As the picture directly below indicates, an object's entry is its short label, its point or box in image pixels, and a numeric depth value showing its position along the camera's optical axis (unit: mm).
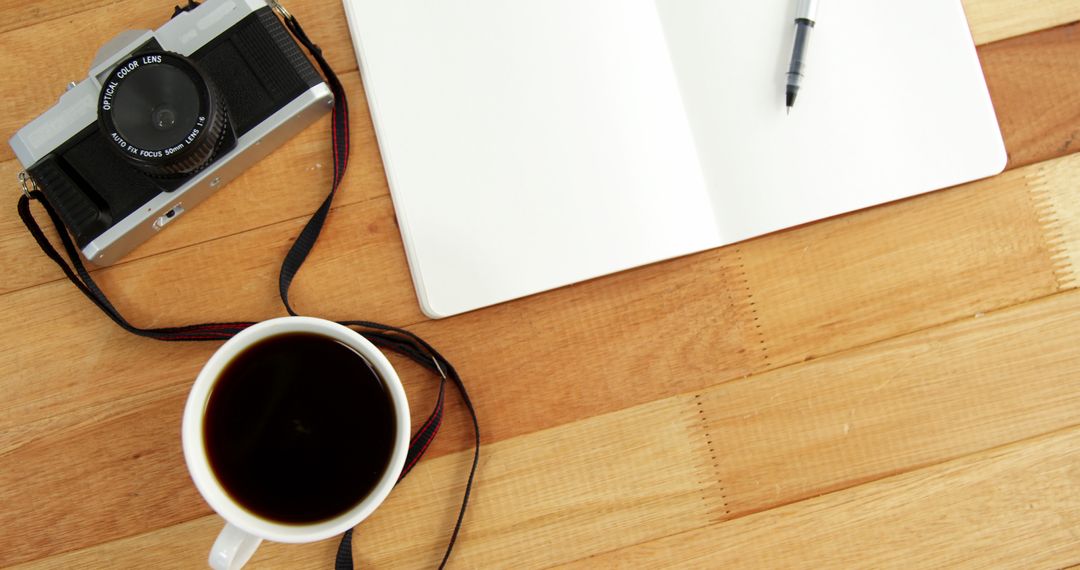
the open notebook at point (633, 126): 513
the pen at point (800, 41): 517
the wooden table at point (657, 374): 511
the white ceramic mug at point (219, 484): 399
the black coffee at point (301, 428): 433
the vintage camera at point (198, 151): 477
